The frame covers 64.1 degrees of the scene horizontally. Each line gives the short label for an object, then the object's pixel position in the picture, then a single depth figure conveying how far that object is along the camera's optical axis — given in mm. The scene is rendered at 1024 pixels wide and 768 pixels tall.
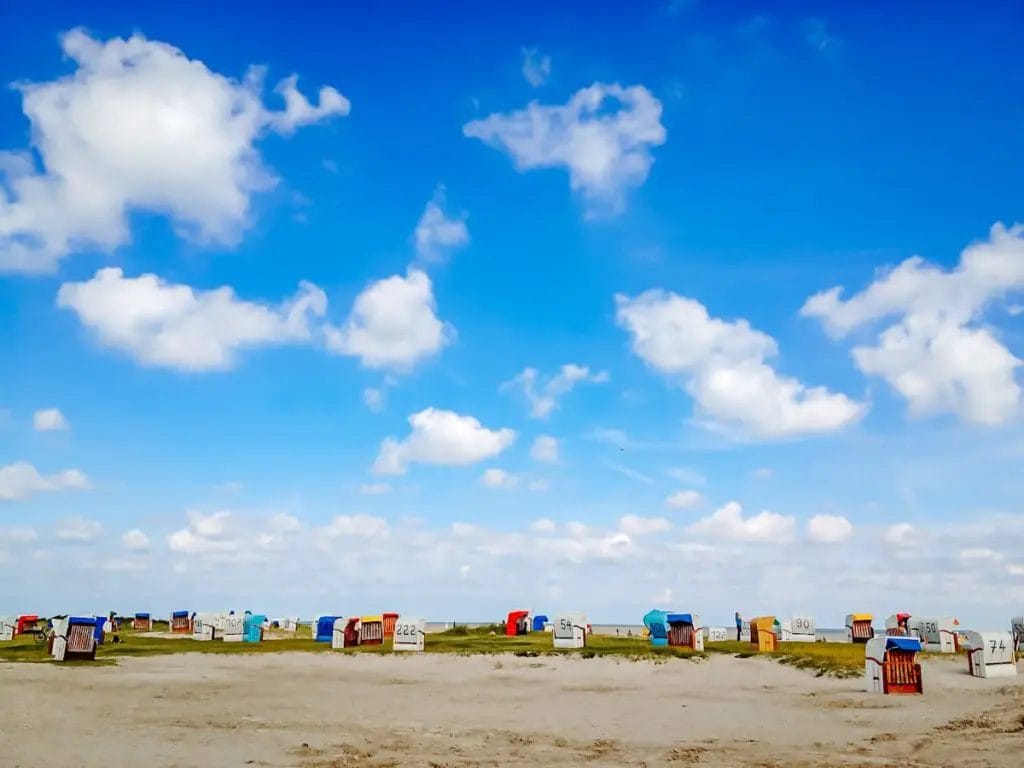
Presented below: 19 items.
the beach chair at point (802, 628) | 64375
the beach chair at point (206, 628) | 67688
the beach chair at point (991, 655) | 33688
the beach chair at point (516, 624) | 71125
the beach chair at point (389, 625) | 65125
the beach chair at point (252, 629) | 66875
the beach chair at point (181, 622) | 81438
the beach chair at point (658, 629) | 52656
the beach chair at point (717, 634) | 68312
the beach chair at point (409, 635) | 53188
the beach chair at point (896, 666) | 27875
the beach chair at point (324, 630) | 61562
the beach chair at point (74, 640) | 42656
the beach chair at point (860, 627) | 63125
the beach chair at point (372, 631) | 59781
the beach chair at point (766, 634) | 50625
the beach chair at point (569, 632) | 52156
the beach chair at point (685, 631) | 50656
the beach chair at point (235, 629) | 67488
